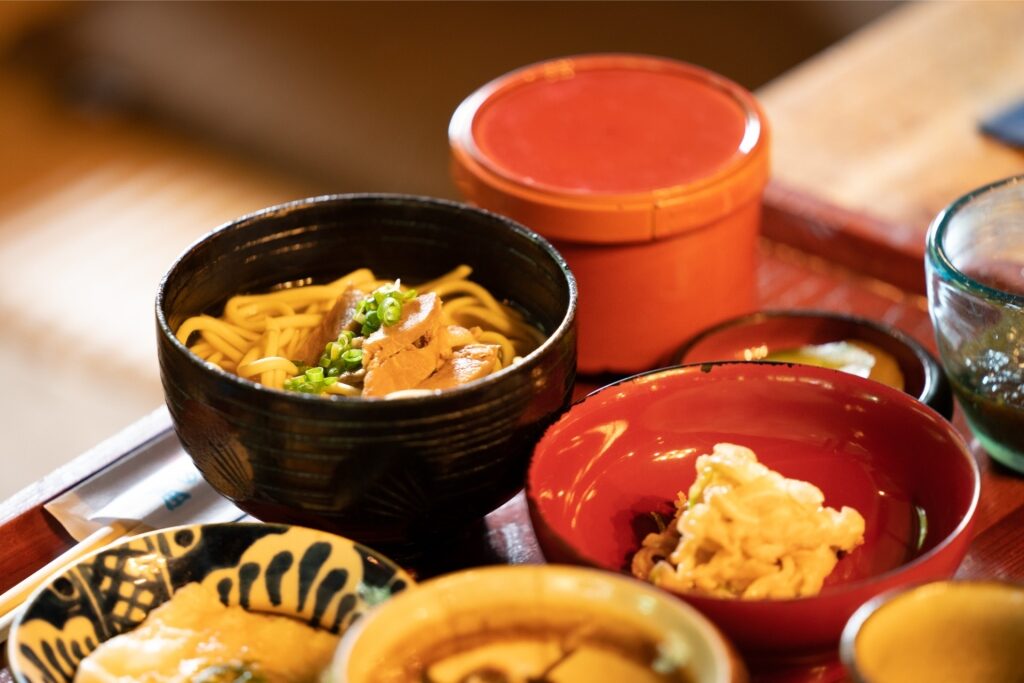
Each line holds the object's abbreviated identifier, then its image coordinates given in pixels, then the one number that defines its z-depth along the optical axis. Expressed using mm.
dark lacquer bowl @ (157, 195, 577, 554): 844
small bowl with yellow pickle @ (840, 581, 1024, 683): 780
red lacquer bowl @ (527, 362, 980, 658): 868
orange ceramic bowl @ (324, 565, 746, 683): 778
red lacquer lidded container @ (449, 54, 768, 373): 988
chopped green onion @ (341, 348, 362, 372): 900
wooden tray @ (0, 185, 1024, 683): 921
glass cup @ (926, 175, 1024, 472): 921
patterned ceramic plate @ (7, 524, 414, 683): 827
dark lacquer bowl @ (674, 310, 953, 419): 994
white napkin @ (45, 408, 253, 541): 939
